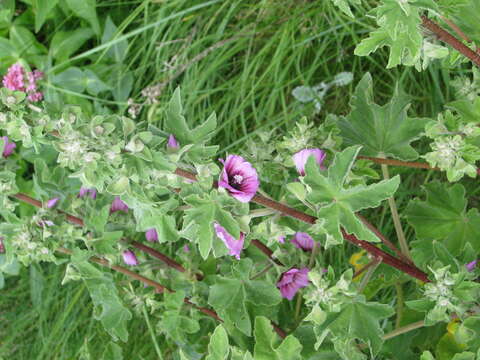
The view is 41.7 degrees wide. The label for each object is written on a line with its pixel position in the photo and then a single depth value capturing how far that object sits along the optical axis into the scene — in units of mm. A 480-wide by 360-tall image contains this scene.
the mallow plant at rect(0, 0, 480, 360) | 904
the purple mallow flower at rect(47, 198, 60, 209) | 1314
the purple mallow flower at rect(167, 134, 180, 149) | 948
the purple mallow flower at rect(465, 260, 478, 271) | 1162
